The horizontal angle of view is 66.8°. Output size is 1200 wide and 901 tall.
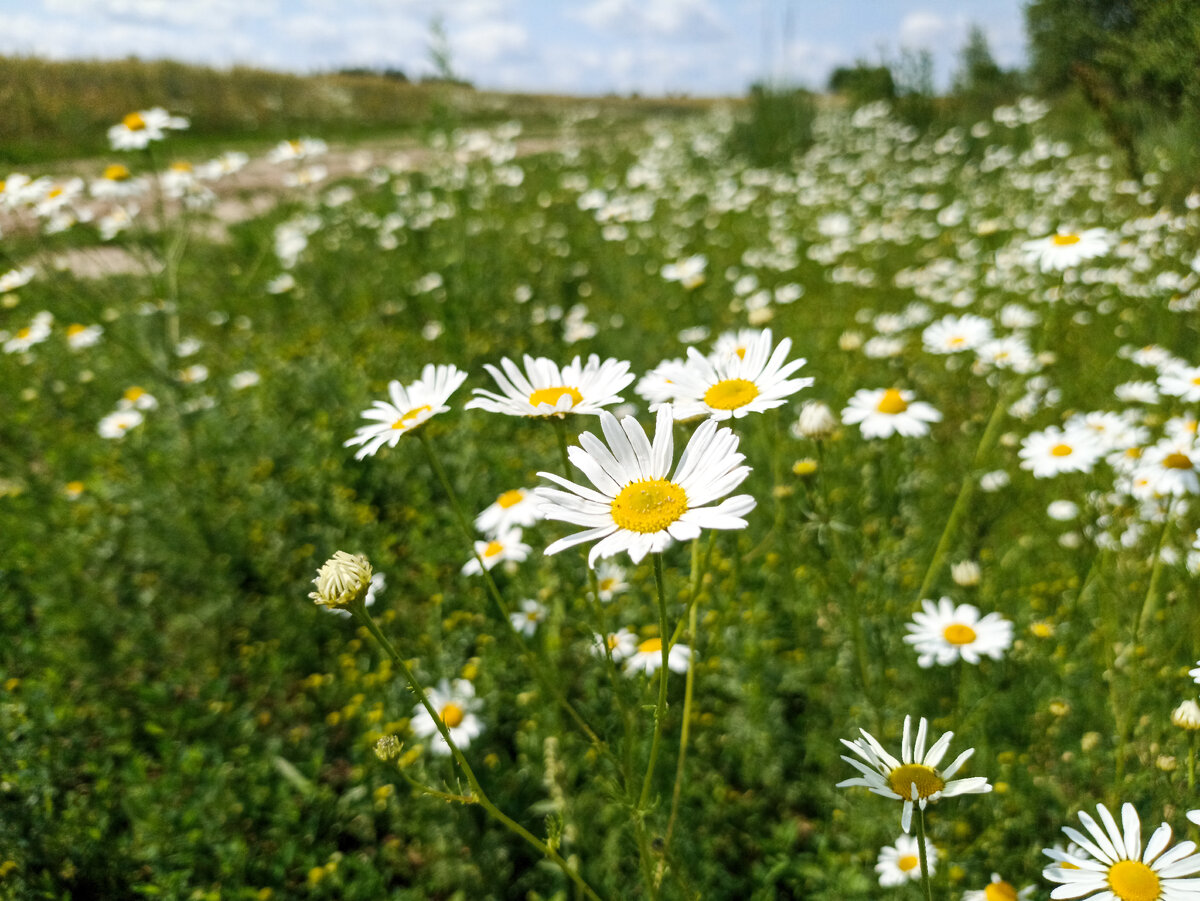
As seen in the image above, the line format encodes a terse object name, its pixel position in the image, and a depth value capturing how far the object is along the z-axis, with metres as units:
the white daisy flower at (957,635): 0.28
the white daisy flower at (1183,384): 0.27
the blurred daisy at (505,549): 0.32
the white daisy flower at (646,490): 0.18
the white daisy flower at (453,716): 0.30
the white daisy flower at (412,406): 0.23
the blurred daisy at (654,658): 0.28
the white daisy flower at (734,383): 0.21
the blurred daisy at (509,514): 0.31
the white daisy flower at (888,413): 0.30
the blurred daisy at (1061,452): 0.34
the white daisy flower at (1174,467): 0.27
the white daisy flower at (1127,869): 0.18
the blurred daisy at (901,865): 0.25
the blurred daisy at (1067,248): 0.32
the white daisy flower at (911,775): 0.18
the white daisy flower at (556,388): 0.21
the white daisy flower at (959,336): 0.39
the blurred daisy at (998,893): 0.22
